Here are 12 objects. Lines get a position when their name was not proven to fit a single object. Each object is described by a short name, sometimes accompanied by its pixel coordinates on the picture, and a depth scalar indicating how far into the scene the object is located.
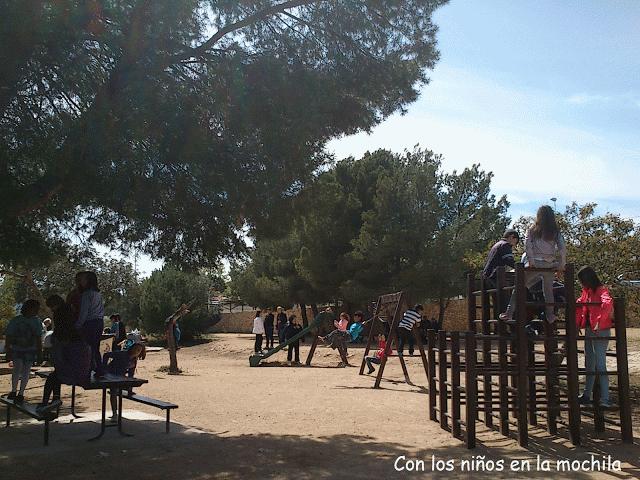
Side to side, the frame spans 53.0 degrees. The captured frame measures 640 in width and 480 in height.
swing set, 13.59
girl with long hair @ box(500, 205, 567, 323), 7.54
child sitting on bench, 8.24
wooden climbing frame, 7.15
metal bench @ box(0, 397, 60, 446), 6.84
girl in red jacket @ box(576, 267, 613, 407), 7.85
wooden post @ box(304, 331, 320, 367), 19.86
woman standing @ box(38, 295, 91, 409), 7.11
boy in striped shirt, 14.13
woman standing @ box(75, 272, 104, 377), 7.32
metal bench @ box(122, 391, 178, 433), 7.61
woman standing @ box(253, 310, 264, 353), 24.00
